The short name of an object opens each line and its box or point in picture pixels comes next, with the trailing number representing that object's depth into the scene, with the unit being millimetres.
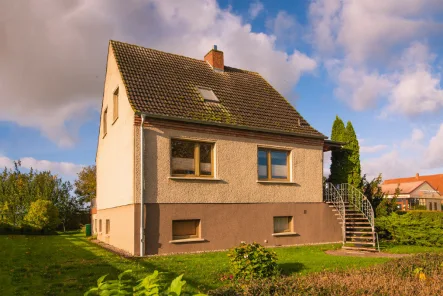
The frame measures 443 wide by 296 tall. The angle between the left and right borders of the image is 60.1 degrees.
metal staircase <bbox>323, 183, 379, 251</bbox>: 15852
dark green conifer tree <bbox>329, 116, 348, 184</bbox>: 19422
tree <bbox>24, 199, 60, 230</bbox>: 30438
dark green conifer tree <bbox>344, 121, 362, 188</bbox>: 18969
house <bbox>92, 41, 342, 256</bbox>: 13672
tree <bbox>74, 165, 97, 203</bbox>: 44528
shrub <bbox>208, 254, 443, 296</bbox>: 4895
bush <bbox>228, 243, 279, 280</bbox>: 8414
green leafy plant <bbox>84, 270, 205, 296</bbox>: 2643
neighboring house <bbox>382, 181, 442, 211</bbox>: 53050
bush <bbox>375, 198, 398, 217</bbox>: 18234
